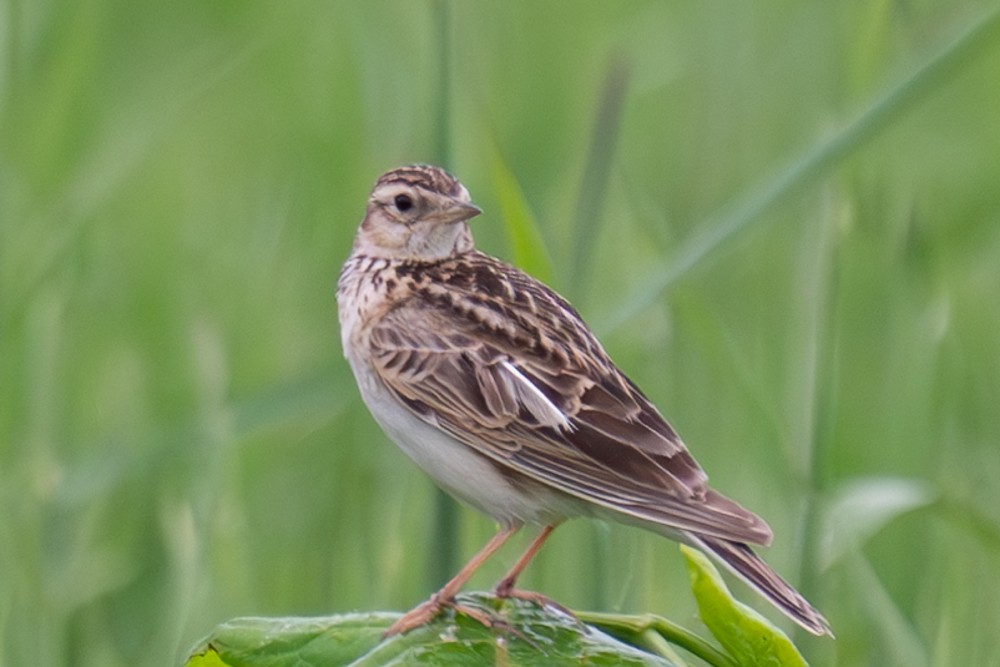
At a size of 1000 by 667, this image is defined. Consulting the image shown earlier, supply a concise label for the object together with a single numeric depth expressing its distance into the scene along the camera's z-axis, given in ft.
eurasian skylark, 26.81
